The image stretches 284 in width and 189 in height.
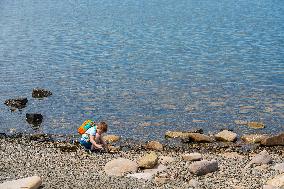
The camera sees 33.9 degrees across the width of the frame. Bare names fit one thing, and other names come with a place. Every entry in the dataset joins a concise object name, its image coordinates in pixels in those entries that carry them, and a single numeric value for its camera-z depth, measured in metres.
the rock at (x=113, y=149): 21.22
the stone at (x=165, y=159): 18.77
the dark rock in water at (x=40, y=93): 31.06
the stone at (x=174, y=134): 24.17
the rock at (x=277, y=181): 15.09
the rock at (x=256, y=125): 25.67
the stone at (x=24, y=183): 13.80
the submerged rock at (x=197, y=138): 23.42
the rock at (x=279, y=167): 17.33
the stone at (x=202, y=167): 17.00
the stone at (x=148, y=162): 17.64
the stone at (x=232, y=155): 20.67
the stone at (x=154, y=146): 22.34
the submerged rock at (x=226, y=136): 23.48
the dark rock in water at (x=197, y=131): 24.92
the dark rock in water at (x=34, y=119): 26.64
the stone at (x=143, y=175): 16.22
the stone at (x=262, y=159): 18.50
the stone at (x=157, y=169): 17.30
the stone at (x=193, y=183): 15.63
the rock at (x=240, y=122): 26.29
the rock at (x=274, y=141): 22.69
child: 19.30
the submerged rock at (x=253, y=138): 23.34
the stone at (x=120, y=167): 16.95
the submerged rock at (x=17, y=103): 29.42
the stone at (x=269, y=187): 14.86
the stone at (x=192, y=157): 19.20
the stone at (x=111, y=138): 23.63
